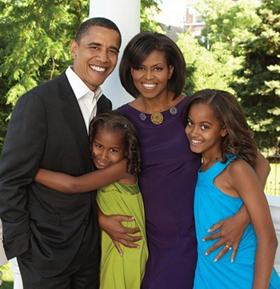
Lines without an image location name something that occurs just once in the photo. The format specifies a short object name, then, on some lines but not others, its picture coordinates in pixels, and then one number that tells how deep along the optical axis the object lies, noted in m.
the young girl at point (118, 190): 2.31
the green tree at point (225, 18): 24.47
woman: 2.29
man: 2.01
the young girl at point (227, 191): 2.01
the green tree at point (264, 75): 16.75
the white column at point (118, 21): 2.92
